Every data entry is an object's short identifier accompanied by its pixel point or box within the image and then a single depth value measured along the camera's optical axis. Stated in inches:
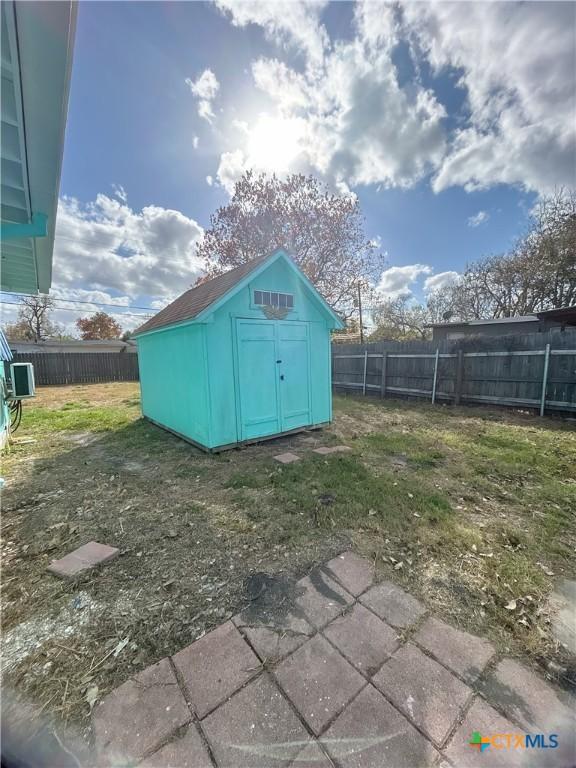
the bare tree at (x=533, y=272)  552.4
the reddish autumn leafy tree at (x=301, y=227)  561.9
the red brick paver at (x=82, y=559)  85.6
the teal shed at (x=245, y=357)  184.4
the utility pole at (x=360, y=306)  603.3
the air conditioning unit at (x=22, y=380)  170.9
